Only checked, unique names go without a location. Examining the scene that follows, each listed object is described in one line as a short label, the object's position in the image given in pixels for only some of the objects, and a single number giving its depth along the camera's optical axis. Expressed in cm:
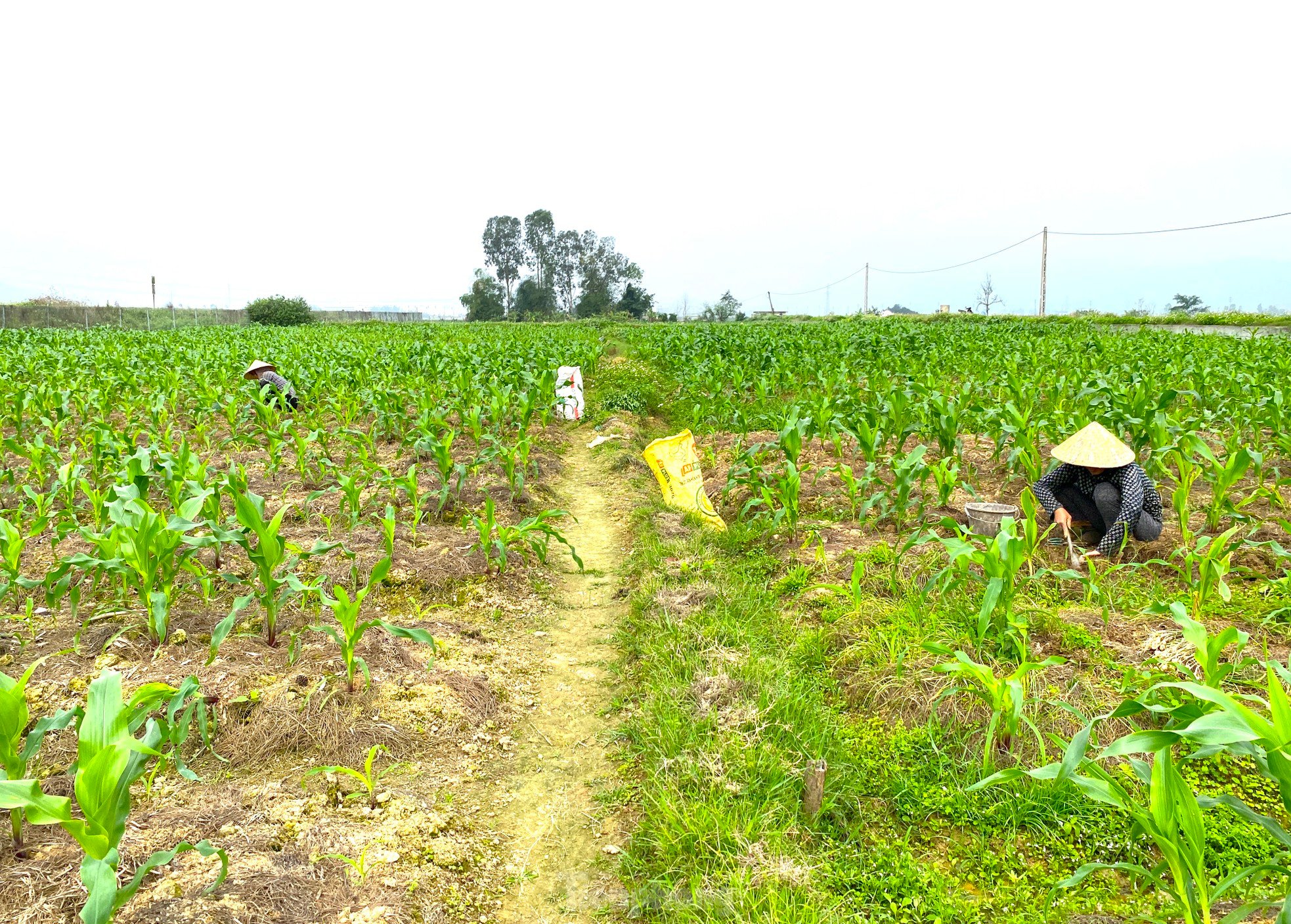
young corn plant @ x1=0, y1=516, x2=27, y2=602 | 371
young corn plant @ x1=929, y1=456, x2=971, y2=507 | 498
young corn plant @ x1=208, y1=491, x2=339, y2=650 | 336
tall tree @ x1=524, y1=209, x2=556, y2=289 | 7912
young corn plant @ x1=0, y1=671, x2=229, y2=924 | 169
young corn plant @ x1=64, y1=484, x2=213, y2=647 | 336
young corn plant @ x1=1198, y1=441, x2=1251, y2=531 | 429
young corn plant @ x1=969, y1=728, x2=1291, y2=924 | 177
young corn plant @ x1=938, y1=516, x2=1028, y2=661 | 307
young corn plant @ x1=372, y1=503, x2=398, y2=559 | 420
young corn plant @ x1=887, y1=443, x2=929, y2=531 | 485
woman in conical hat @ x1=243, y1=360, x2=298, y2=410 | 882
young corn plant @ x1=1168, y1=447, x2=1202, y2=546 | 423
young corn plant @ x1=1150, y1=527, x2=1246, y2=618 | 334
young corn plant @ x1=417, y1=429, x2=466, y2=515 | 561
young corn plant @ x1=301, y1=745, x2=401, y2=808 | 260
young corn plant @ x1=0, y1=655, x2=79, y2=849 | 202
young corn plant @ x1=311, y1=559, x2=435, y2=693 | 312
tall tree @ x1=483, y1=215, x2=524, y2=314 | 7850
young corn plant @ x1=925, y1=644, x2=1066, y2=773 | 255
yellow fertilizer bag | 601
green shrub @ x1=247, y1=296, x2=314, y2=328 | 3978
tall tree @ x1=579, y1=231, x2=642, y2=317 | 7381
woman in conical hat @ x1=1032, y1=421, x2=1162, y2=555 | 439
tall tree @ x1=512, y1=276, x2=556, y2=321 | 7500
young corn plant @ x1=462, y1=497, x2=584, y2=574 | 467
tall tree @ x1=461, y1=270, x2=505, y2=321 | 7000
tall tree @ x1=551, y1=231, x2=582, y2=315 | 7975
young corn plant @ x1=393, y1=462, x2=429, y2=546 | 516
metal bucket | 470
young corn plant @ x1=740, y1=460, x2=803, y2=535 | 506
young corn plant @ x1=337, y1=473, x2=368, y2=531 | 495
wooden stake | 248
